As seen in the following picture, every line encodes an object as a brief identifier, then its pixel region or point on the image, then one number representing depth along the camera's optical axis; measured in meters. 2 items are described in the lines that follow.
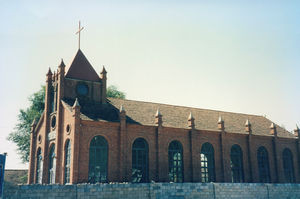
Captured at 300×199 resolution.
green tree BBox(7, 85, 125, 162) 48.52
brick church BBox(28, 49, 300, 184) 30.44
